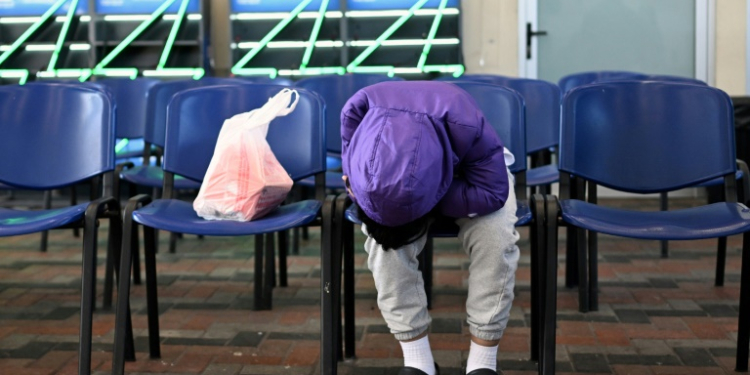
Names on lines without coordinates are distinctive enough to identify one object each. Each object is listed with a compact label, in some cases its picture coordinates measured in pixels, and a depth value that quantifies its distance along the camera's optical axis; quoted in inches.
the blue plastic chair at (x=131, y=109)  173.8
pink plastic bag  97.8
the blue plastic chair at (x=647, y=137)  104.9
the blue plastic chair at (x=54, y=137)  108.8
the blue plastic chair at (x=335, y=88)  144.6
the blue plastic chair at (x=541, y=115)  146.2
